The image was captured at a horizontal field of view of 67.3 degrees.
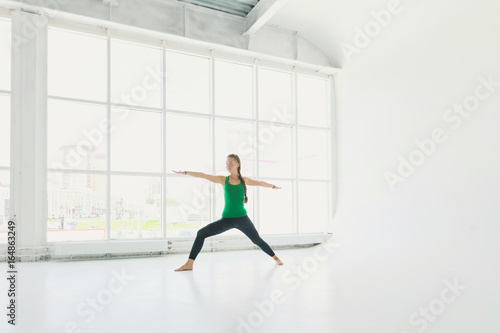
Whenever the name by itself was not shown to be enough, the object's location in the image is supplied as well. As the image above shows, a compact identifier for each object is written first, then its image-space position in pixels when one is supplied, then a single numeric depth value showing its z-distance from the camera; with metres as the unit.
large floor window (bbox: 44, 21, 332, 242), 6.08
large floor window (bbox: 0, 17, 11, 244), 5.53
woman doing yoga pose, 4.59
